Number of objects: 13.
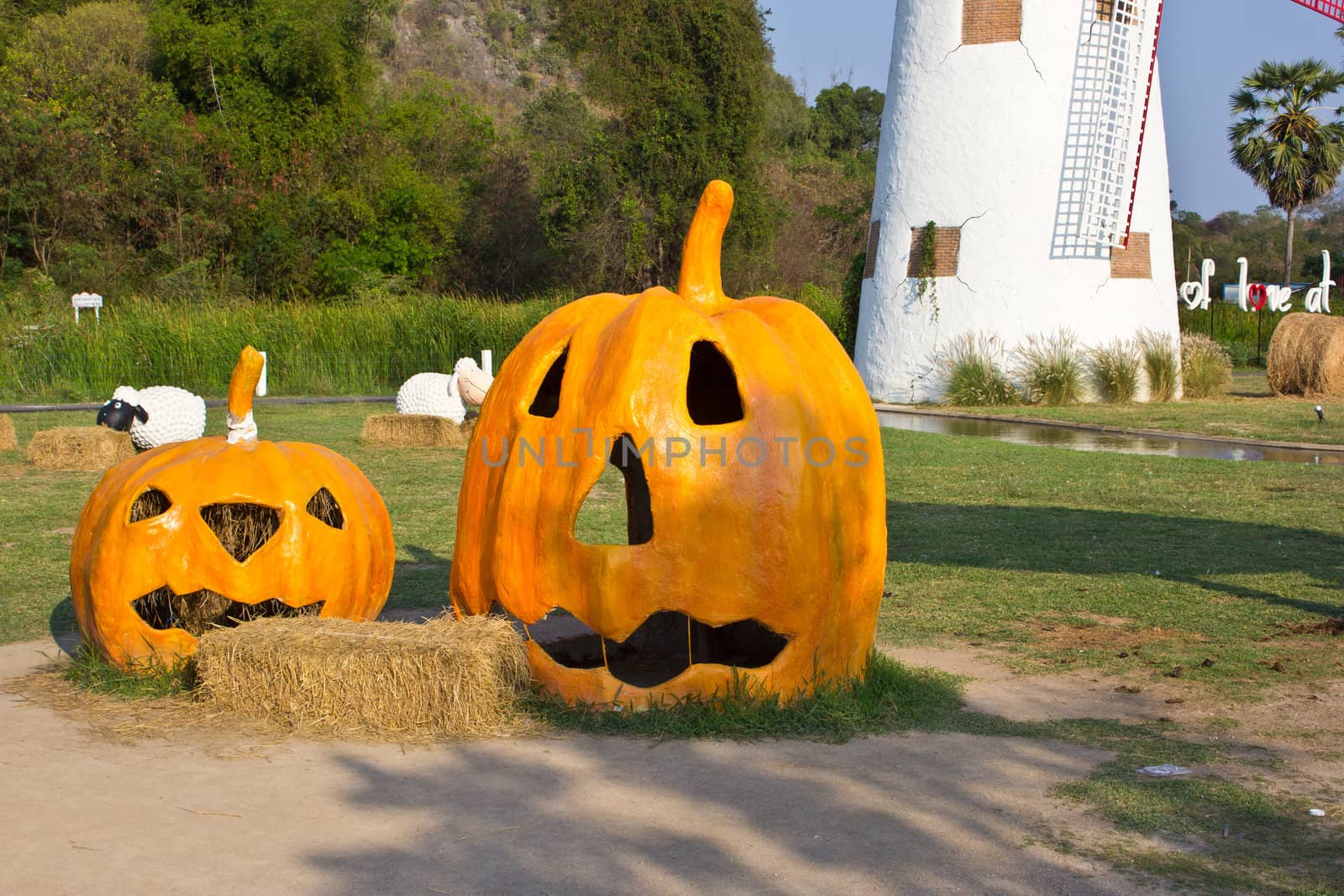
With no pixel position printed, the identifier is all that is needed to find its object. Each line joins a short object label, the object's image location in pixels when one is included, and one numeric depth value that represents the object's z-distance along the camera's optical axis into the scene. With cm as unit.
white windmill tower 2452
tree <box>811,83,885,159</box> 6344
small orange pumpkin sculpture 590
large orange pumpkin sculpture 528
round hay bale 2714
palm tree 5044
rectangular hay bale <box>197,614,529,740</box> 520
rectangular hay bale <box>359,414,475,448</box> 1656
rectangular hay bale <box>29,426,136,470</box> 1395
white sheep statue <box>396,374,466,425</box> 1761
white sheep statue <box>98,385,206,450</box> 1421
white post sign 2519
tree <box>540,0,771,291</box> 4053
